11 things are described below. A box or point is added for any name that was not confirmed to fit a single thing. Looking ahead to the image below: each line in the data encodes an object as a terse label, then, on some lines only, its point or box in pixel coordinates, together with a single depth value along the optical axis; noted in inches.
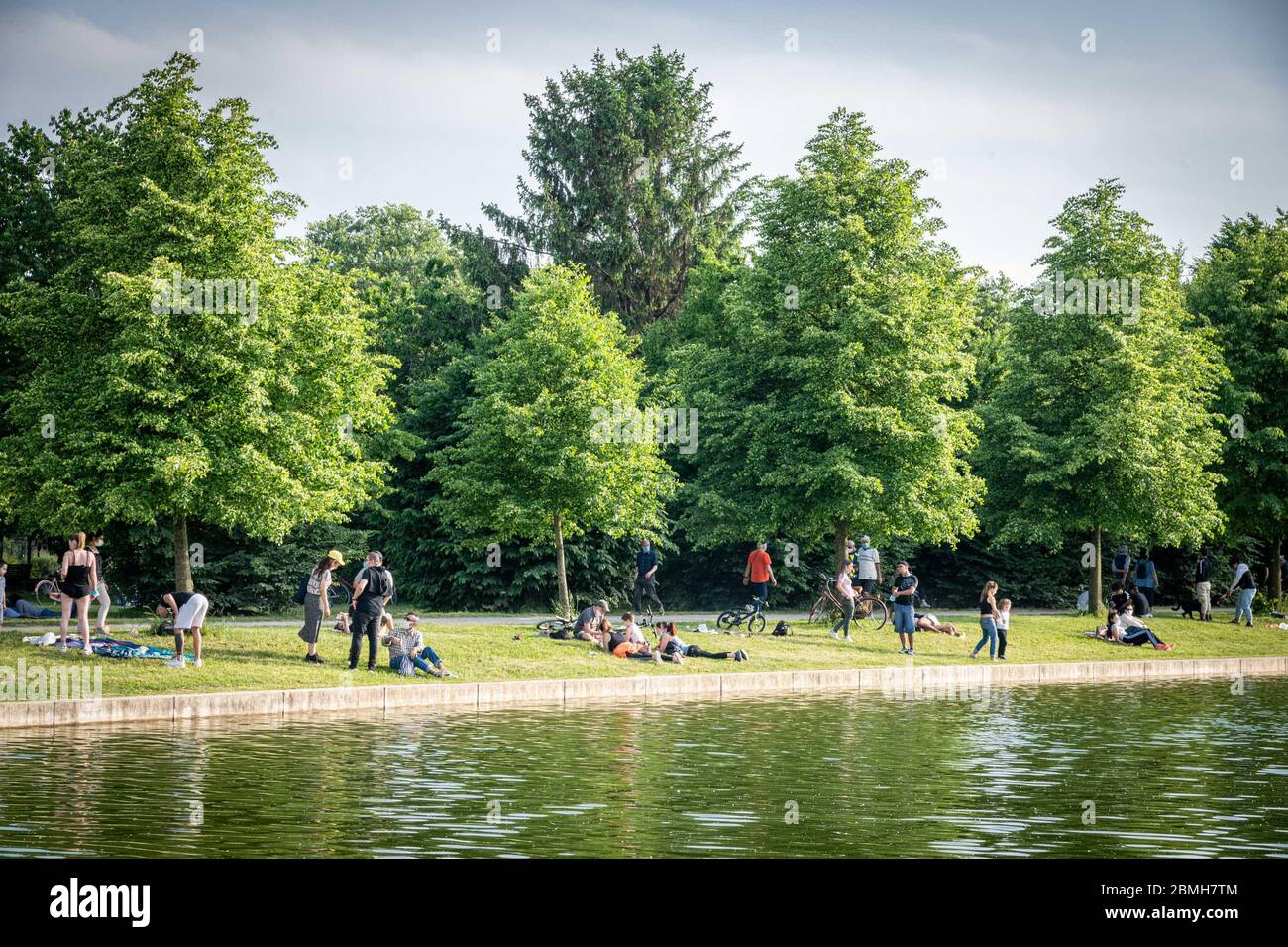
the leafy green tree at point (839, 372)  1416.1
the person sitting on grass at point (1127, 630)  1385.3
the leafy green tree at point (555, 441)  1389.0
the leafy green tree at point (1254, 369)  1834.4
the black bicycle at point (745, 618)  1289.4
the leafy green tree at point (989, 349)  1925.7
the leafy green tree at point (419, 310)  2085.4
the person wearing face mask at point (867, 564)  1371.8
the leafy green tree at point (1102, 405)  1603.1
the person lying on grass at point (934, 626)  1366.9
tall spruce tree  2247.8
